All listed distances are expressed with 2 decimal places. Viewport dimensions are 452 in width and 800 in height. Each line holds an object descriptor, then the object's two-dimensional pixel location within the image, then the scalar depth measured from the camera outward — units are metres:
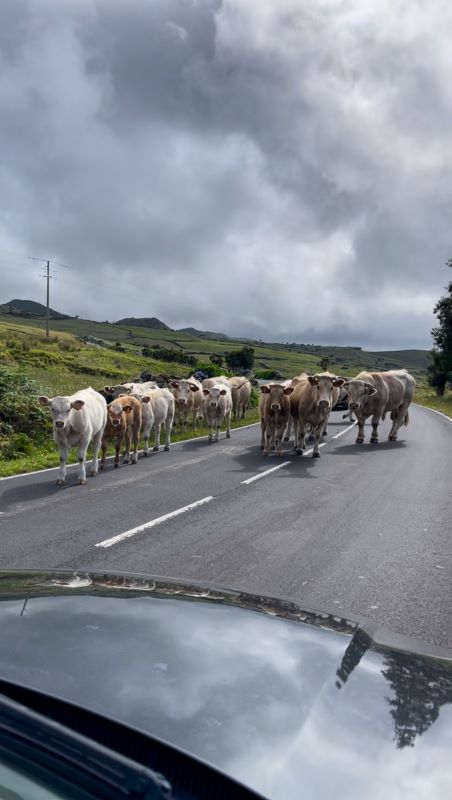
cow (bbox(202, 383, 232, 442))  18.97
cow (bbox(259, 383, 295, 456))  15.80
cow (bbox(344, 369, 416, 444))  19.73
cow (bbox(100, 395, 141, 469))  14.07
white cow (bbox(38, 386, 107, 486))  11.73
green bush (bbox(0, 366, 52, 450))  16.97
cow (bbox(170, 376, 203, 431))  21.45
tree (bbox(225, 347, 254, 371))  86.38
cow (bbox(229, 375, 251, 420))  25.87
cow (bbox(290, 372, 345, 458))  15.70
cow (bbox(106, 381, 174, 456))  16.22
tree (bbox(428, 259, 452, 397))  56.09
